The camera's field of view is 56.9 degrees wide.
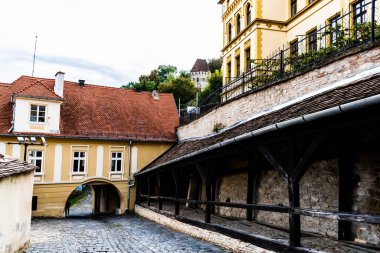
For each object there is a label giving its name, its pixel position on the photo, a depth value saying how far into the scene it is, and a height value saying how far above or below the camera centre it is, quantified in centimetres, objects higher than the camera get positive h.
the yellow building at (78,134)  1944 +142
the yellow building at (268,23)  1661 +760
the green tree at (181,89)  5216 +1063
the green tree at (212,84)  4511 +1004
